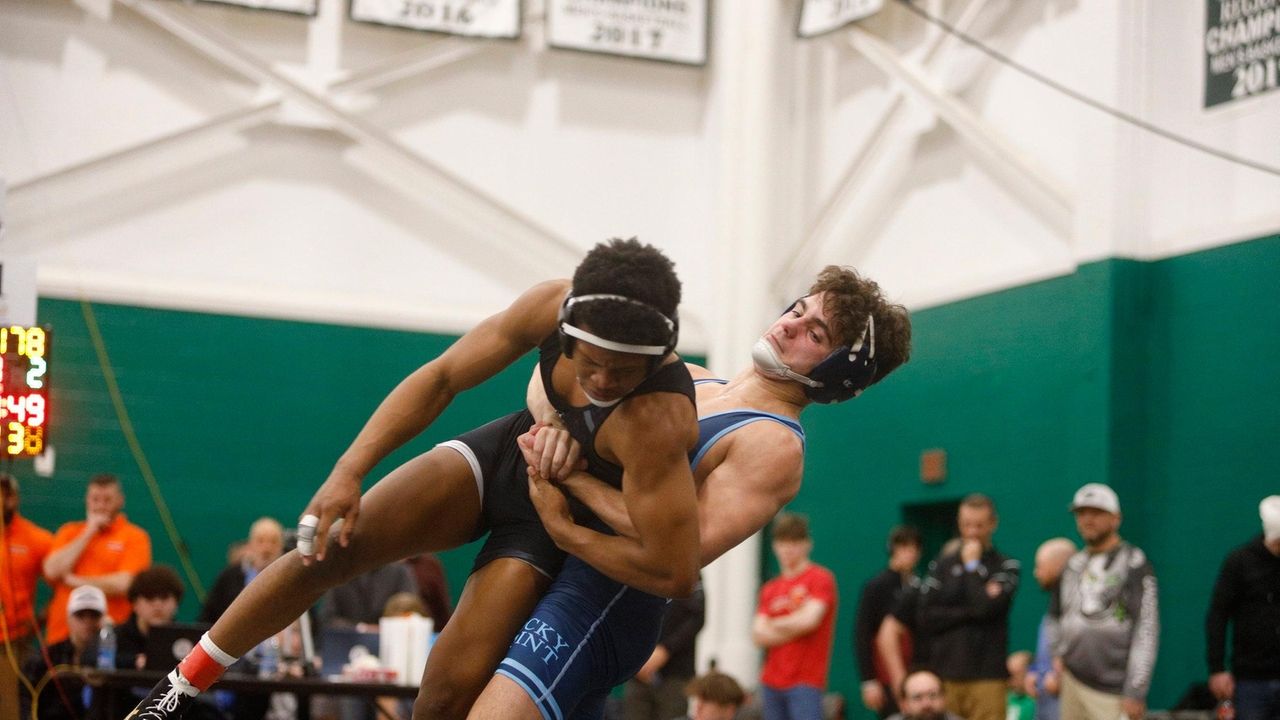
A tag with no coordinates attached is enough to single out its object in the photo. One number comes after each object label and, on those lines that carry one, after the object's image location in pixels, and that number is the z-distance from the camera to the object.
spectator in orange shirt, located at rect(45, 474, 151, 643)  8.92
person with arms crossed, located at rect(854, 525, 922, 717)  9.30
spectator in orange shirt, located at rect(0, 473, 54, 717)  7.03
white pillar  12.73
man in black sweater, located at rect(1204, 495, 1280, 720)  7.45
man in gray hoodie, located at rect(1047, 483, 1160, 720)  7.53
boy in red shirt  8.66
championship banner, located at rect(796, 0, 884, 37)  12.19
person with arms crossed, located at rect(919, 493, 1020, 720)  8.32
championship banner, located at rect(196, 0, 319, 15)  12.09
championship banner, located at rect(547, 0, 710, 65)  12.96
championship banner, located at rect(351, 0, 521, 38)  12.48
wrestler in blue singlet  3.84
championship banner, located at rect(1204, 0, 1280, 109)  9.27
